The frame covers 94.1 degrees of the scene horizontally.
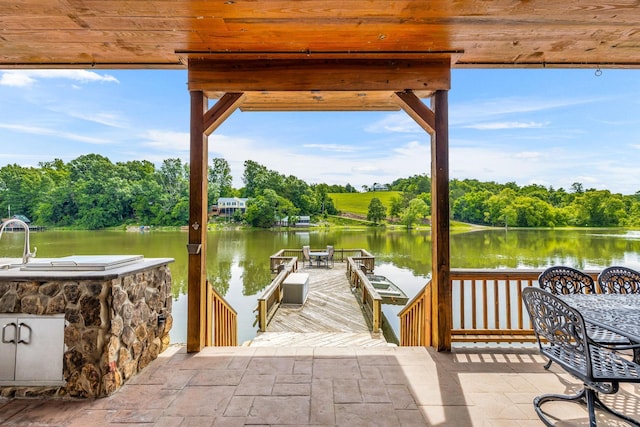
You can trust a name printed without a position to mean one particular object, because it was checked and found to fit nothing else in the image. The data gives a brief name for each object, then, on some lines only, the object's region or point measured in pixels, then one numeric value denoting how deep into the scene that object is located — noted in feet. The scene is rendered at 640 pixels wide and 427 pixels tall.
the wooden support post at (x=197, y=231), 9.90
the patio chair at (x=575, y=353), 5.32
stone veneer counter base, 7.25
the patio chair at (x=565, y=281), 8.83
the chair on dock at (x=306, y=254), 37.40
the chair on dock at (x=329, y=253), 37.06
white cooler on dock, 22.79
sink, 8.31
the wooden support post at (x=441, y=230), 9.96
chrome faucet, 8.45
